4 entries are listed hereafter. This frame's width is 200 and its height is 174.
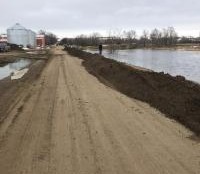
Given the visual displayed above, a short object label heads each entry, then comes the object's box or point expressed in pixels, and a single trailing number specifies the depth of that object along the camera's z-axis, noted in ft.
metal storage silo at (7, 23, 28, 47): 231.73
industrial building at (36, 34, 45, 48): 270.48
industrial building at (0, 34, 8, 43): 240.69
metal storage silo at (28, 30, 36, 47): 241.36
